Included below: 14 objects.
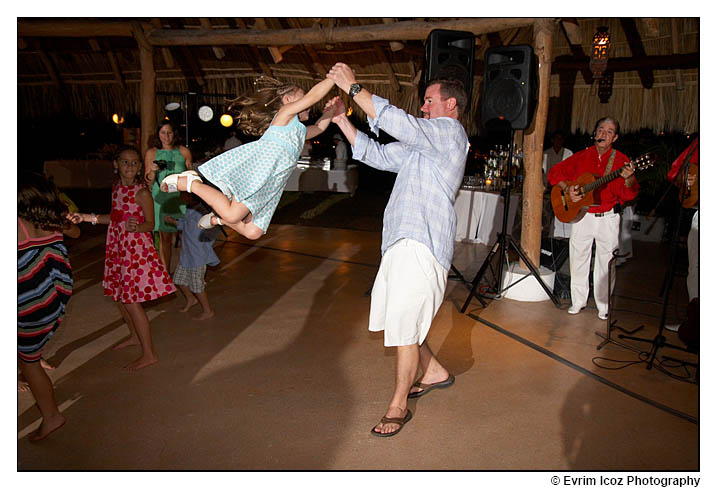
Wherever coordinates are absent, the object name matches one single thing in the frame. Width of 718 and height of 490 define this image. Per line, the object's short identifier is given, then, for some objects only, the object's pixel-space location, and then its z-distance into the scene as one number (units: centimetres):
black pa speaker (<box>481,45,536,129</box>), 454
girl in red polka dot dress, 338
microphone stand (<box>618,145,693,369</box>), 323
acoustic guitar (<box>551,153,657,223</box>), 433
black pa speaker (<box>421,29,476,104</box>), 401
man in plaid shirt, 274
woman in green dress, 544
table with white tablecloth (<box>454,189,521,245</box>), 761
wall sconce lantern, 602
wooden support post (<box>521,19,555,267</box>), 501
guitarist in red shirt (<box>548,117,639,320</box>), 439
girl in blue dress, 276
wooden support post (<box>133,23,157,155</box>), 709
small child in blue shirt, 445
